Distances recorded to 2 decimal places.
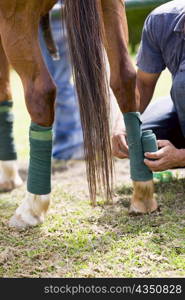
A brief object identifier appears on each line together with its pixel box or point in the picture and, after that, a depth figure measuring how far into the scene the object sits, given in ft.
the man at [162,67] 16.14
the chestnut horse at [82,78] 13.62
